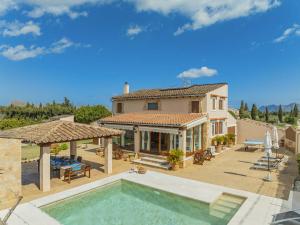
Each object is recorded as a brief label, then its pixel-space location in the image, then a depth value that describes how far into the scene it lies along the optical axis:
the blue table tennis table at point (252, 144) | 30.02
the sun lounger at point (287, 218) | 9.25
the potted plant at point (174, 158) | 20.70
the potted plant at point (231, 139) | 33.32
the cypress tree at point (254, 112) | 72.56
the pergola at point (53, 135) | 15.01
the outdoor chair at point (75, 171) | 17.05
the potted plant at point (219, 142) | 29.38
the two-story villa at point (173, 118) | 24.28
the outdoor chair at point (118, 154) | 25.27
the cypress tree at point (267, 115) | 70.56
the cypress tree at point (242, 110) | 73.72
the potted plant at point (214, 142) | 29.98
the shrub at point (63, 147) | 30.58
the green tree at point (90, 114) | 47.69
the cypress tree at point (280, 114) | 73.05
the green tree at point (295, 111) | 75.84
